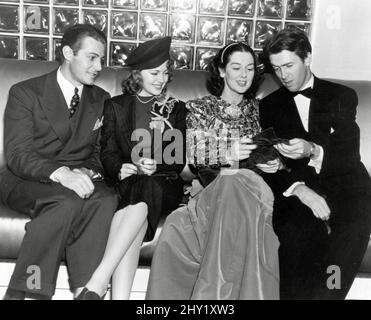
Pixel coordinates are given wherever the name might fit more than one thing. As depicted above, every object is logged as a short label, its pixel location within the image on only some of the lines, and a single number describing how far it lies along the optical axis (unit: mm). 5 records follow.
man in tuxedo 1932
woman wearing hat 2049
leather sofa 2541
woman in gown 1892
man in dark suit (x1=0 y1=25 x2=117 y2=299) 1950
